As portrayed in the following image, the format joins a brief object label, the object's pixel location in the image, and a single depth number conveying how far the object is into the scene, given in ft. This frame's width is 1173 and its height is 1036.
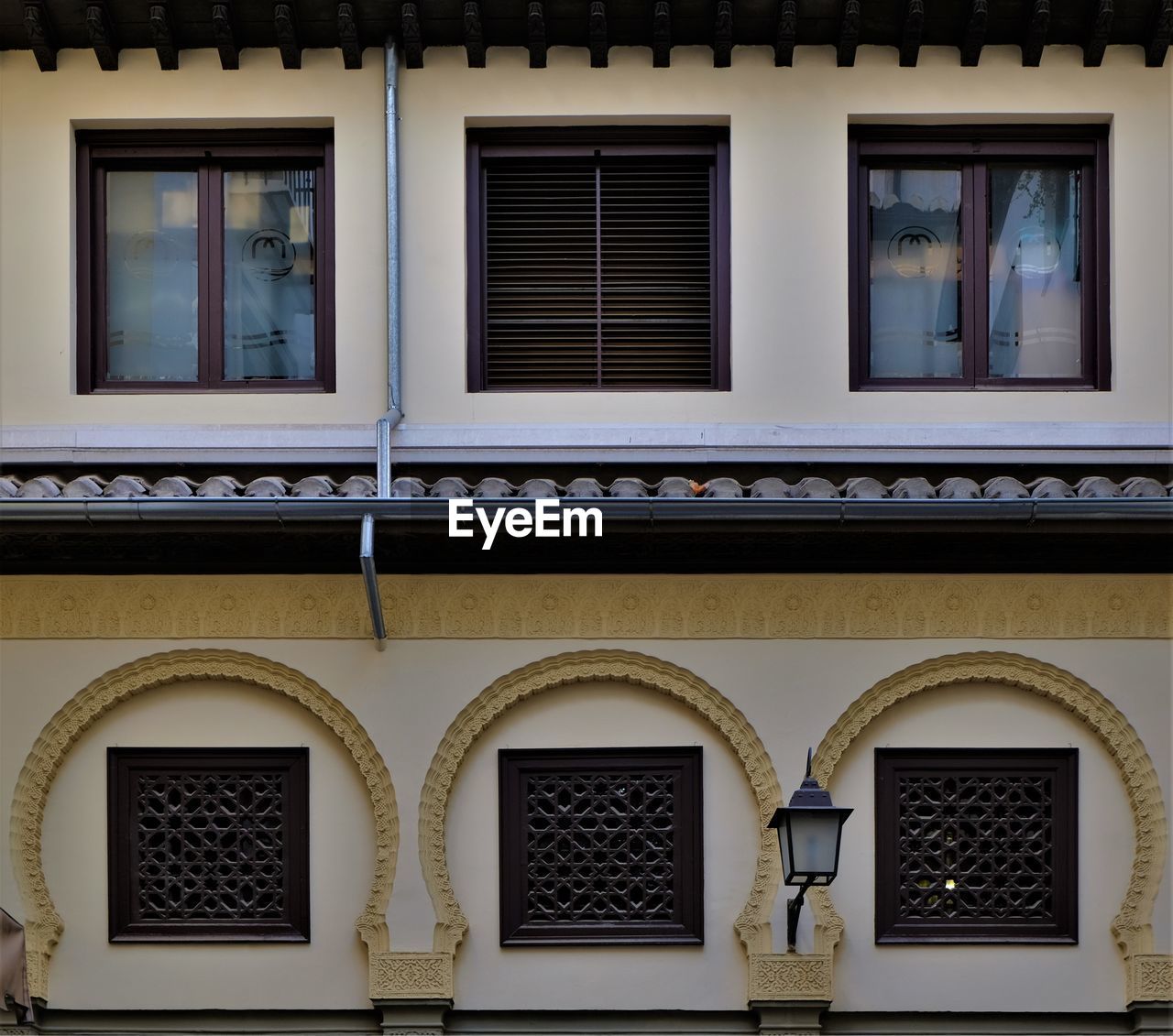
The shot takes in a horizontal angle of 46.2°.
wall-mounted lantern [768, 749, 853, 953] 23.27
